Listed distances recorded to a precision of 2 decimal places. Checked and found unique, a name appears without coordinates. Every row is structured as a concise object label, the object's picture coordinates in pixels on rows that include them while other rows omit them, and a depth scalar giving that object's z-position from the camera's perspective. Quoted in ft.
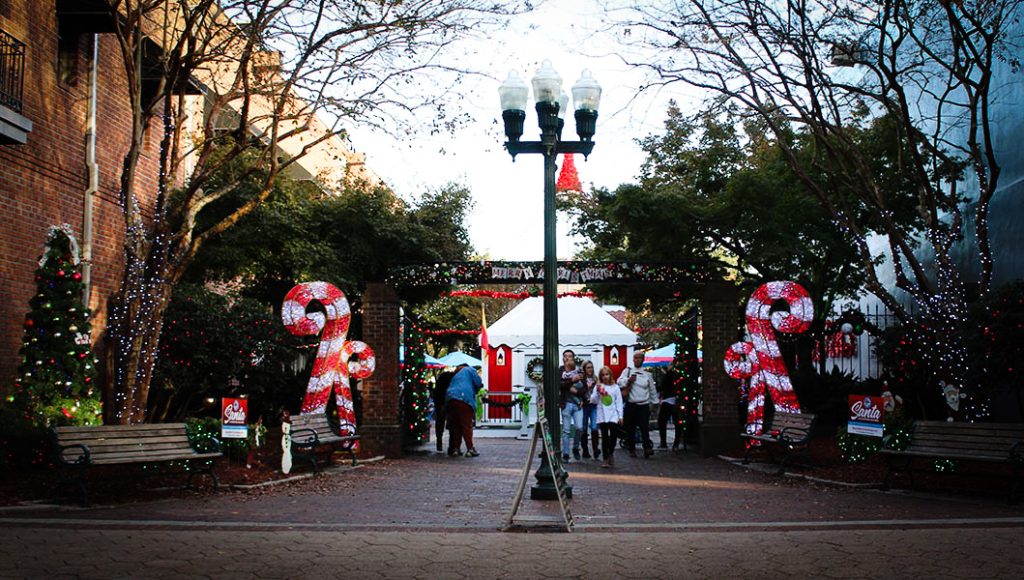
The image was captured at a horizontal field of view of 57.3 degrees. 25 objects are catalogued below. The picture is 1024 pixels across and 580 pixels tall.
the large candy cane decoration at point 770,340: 51.06
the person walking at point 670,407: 62.80
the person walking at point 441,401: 60.64
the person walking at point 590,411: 53.31
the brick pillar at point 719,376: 57.77
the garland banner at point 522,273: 56.90
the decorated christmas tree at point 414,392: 60.18
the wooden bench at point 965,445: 34.04
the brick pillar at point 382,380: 56.34
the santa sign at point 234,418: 39.88
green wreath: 90.17
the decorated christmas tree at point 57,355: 40.45
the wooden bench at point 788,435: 44.65
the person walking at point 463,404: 55.42
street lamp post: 34.40
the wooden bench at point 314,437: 44.70
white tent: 80.53
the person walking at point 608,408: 50.26
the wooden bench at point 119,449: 32.33
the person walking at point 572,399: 52.24
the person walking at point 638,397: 53.67
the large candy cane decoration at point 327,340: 51.37
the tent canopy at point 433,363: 105.05
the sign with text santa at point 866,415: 40.27
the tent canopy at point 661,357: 104.17
